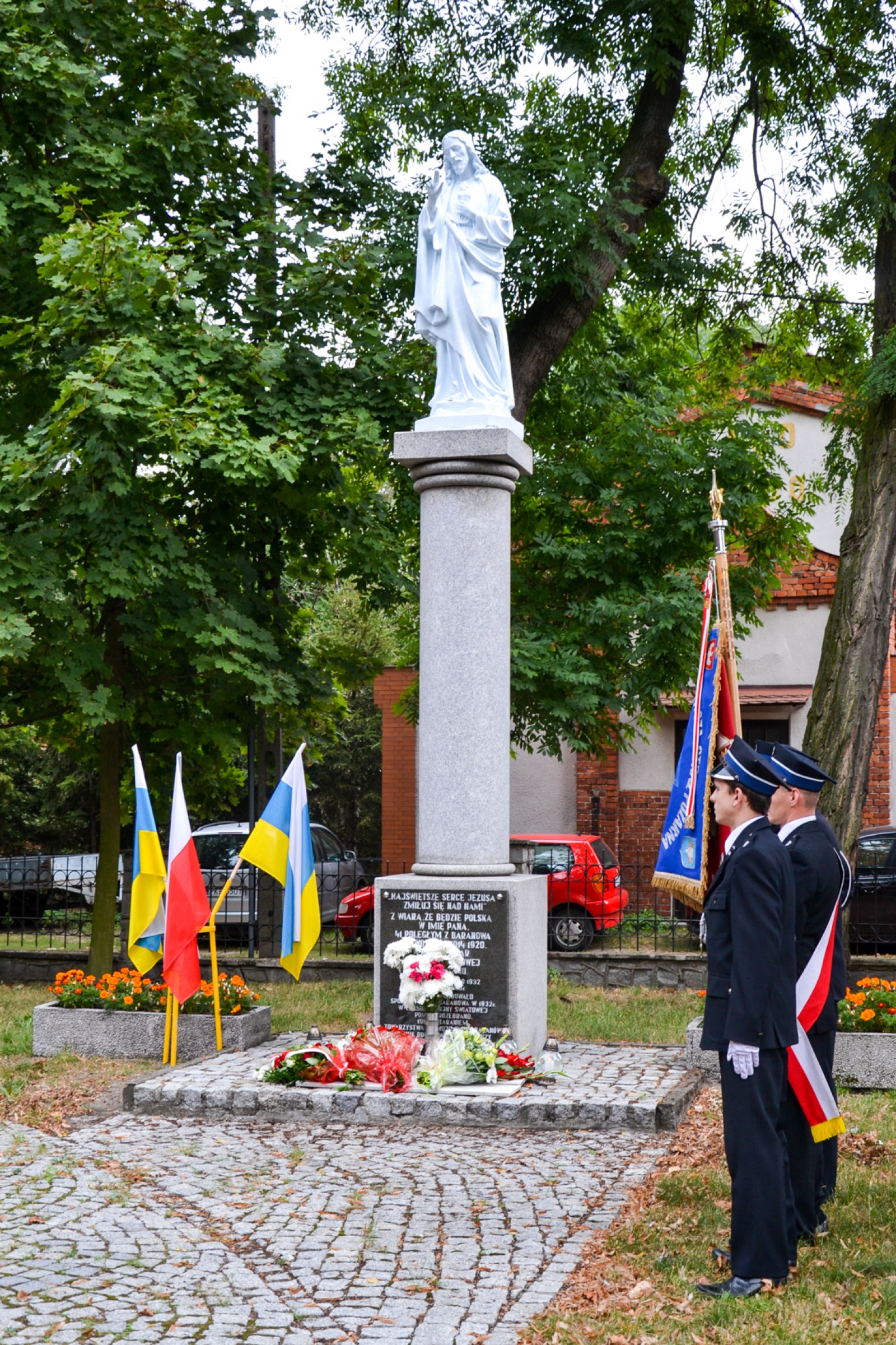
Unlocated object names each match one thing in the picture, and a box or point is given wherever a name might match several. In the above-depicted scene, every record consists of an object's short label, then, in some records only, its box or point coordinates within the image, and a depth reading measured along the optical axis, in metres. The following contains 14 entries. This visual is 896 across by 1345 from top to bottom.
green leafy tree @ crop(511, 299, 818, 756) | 15.76
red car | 15.57
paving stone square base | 7.76
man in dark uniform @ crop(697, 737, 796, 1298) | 5.03
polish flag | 9.20
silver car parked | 16.19
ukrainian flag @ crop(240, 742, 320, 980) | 9.20
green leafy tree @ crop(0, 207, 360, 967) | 10.66
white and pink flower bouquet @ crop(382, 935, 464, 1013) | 8.43
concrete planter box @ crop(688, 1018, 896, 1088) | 9.00
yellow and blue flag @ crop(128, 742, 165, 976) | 9.63
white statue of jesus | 9.71
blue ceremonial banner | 7.71
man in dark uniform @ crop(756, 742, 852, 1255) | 5.61
